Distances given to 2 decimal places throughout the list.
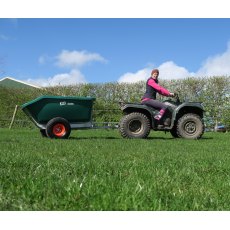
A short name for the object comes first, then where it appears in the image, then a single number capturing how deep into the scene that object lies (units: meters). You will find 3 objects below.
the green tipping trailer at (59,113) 7.15
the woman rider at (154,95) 7.11
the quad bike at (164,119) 7.26
